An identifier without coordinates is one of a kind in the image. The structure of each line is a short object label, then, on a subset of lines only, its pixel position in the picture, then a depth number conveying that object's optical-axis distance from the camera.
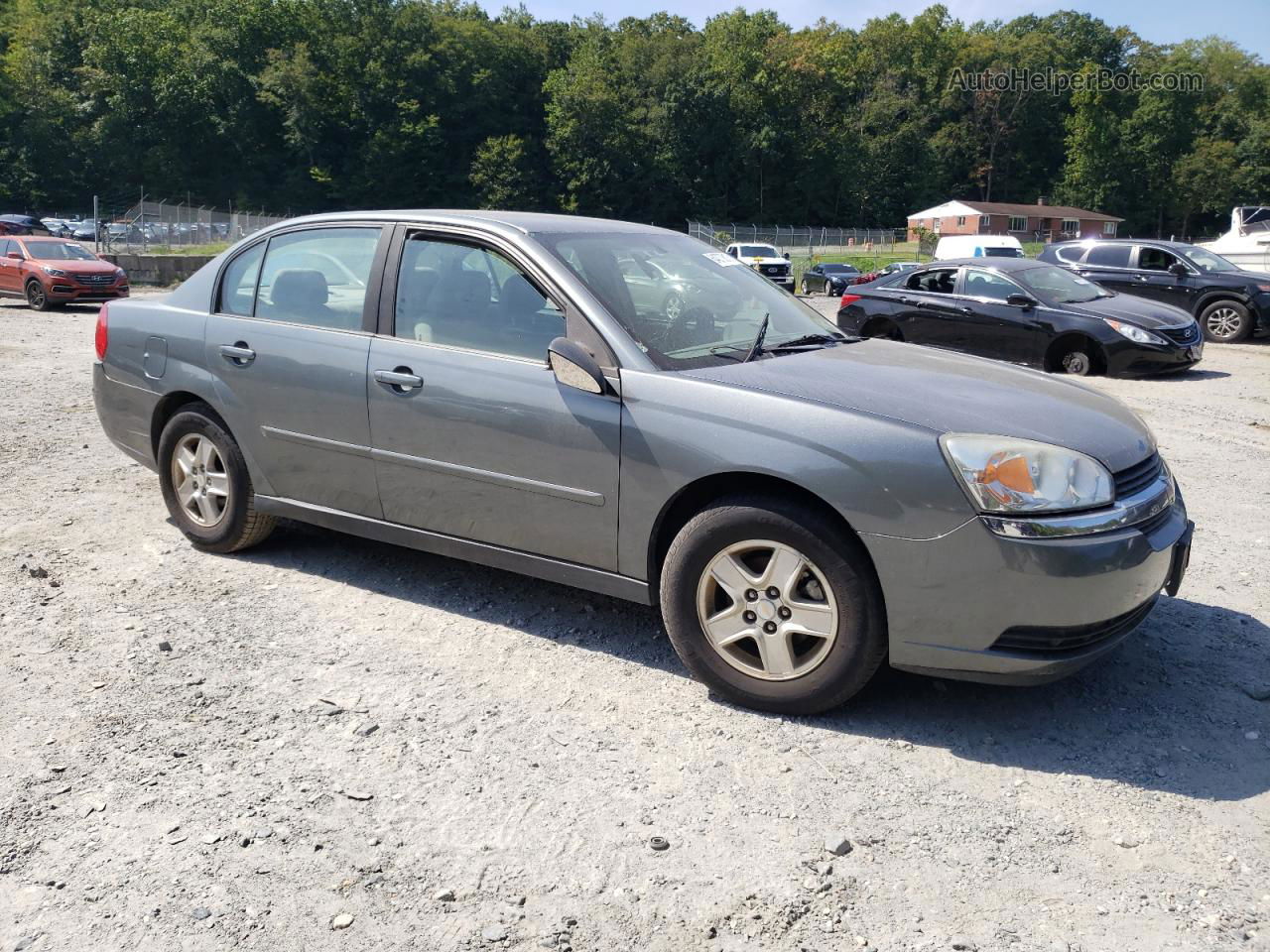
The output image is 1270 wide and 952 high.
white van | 34.97
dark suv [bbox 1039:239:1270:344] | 16.80
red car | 20.77
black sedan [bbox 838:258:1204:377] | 12.17
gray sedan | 3.28
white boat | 23.14
